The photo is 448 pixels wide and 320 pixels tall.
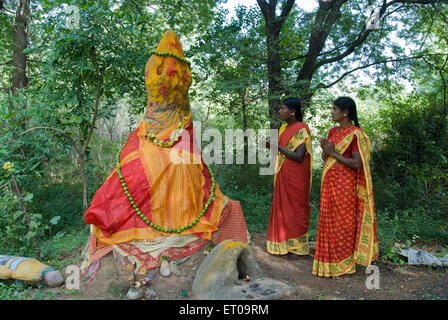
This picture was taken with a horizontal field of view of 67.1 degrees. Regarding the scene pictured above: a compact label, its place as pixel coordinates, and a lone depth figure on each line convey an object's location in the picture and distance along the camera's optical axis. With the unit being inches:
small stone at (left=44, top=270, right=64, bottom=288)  130.8
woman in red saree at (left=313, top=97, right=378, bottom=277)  141.3
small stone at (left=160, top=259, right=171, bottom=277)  133.7
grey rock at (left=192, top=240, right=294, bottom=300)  116.9
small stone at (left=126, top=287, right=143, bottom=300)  121.6
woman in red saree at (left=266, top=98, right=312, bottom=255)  160.6
